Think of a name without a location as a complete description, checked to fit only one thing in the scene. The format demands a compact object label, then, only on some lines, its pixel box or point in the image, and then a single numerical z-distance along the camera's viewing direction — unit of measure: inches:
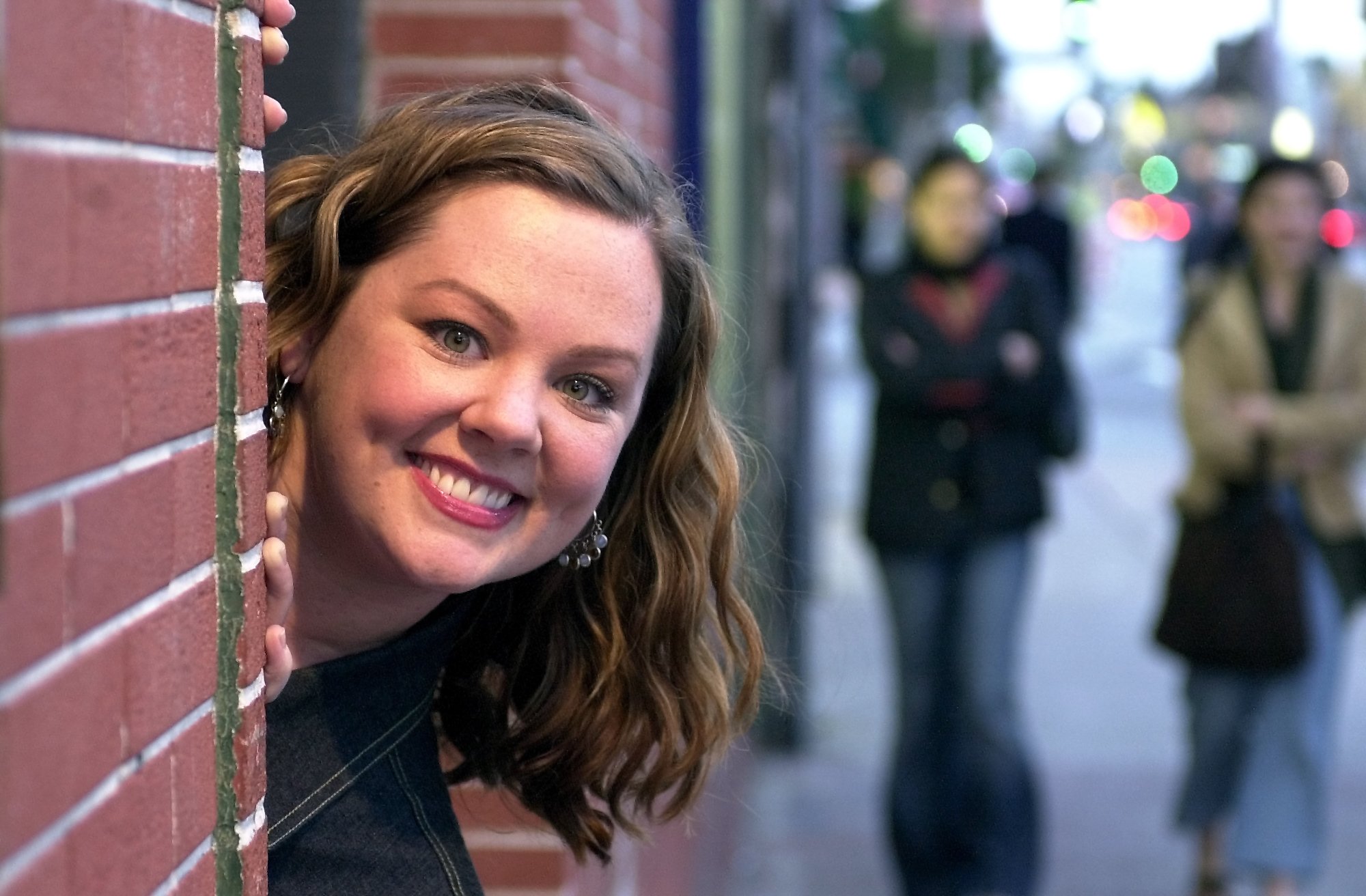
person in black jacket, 226.5
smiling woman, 71.9
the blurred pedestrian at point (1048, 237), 484.7
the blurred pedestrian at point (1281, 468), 220.8
